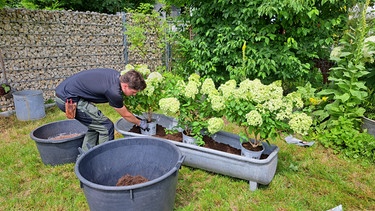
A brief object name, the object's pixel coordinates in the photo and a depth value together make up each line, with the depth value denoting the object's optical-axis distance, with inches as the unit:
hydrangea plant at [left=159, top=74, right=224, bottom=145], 103.1
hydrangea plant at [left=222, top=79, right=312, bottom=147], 88.4
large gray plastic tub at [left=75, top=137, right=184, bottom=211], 66.5
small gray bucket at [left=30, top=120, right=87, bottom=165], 108.3
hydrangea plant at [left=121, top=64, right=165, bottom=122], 112.2
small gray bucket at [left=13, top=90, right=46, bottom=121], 164.6
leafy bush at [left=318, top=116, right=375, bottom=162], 117.7
